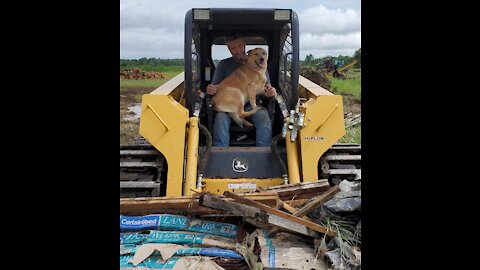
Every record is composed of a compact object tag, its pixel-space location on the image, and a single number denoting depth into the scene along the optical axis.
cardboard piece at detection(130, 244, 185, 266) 3.35
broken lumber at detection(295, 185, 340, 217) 3.72
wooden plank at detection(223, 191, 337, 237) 3.54
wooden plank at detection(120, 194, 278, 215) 3.84
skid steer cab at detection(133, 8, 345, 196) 4.73
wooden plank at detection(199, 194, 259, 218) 3.46
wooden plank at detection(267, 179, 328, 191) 4.18
